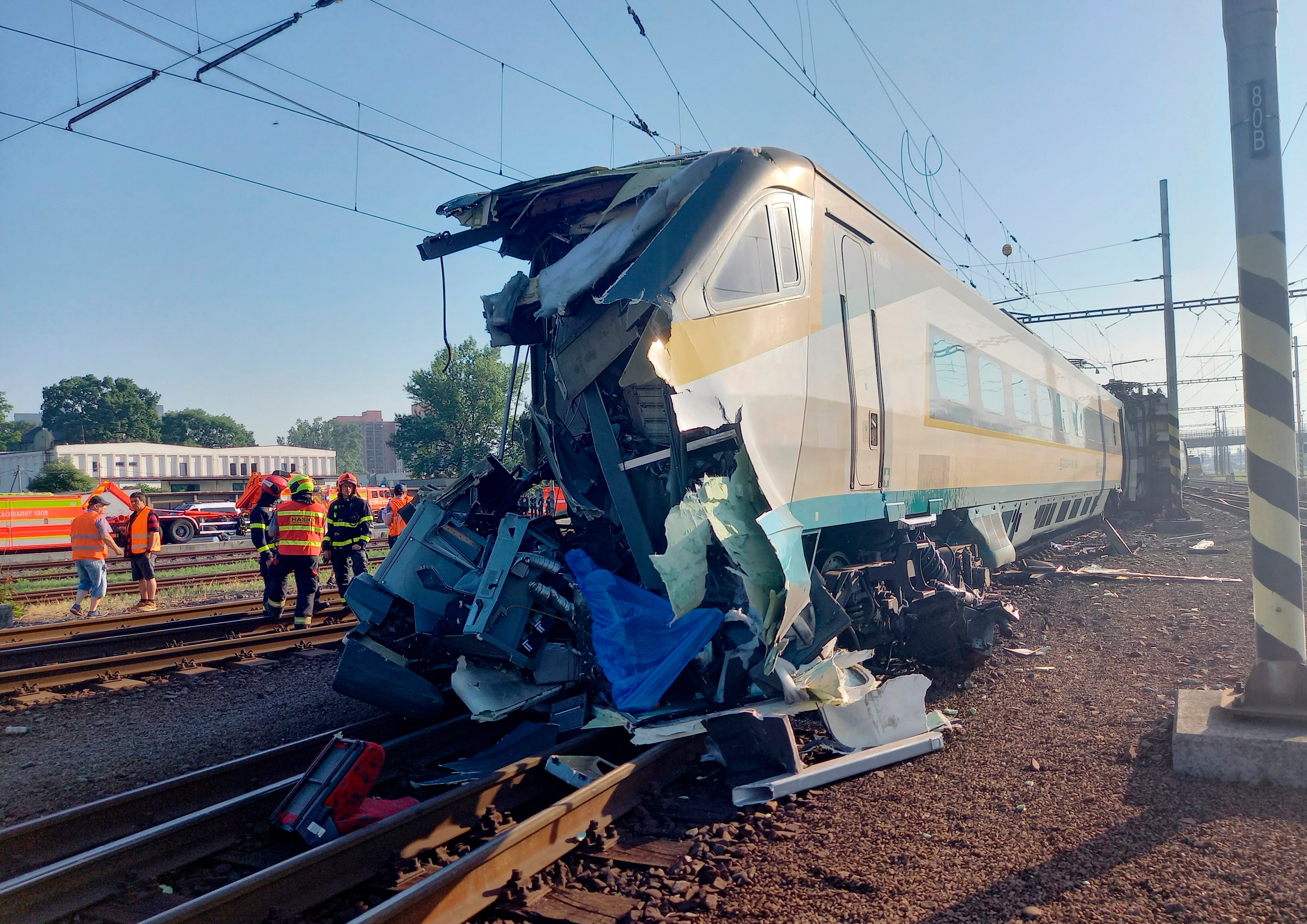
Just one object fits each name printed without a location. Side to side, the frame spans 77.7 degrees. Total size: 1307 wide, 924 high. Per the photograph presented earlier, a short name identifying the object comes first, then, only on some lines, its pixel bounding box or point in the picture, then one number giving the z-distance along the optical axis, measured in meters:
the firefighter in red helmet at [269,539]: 10.18
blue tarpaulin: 4.78
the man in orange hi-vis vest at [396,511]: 13.70
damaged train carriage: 4.38
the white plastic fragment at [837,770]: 4.19
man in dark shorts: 11.60
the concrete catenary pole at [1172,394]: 24.09
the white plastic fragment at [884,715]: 4.86
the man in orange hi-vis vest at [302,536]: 9.45
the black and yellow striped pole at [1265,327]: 4.66
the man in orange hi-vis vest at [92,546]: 11.20
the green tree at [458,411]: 57.81
